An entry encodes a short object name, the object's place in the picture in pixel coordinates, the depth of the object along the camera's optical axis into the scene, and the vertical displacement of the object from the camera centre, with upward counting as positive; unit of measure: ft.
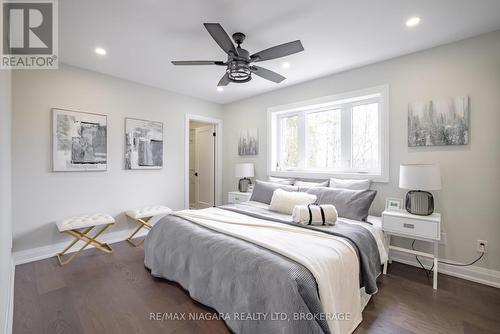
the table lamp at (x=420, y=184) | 7.47 -0.64
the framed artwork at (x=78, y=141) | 9.80 +1.13
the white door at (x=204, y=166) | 17.21 -0.04
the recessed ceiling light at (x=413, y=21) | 6.89 +4.54
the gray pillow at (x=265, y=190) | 10.81 -1.22
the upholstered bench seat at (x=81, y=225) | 8.85 -2.41
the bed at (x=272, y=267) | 4.36 -2.47
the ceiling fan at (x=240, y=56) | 6.23 +3.44
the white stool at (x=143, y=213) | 10.89 -2.38
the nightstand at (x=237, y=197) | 13.26 -1.92
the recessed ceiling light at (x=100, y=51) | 8.81 +4.58
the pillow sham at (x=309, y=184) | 10.58 -0.91
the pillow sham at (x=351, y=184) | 9.51 -0.80
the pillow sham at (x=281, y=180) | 11.93 -0.83
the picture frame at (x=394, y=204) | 8.91 -1.56
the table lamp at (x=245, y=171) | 13.93 -0.34
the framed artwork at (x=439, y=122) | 7.97 +1.63
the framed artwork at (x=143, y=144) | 11.96 +1.21
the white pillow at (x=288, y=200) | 9.05 -1.43
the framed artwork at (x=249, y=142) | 14.64 +1.59
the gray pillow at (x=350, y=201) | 8.25 -1.37
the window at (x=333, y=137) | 10.21 +1.53
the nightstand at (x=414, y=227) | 7.34 -2.10
